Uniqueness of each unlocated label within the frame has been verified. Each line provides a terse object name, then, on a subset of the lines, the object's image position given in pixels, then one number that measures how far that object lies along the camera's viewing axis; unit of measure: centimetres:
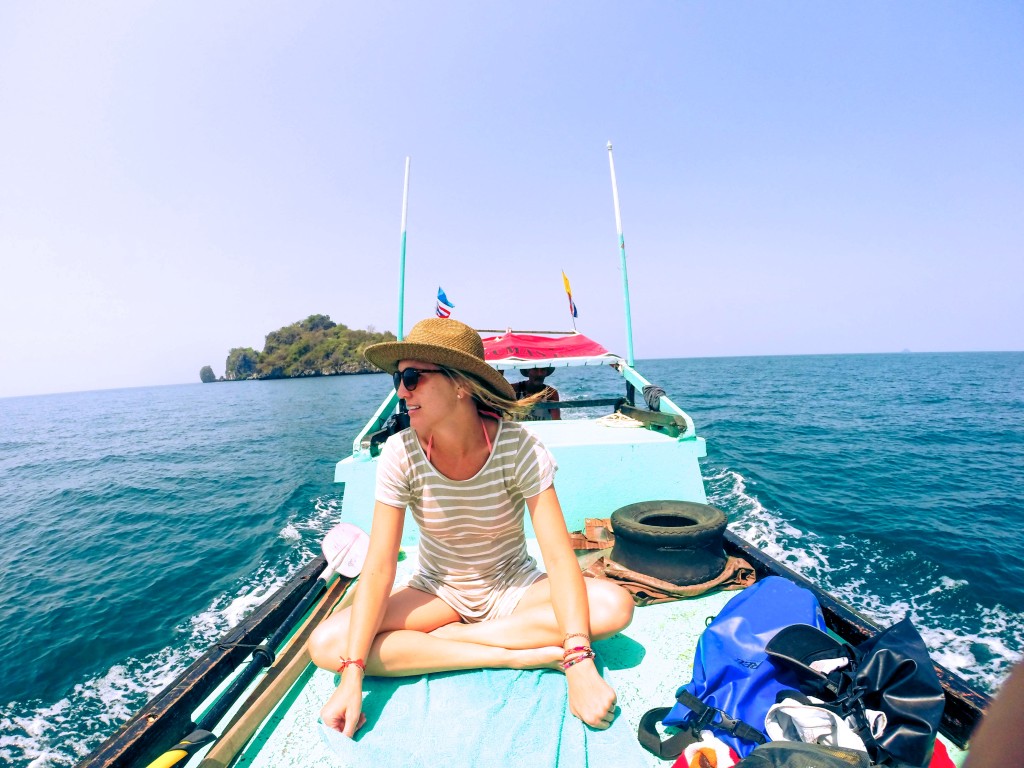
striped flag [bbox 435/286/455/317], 744
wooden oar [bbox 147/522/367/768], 182
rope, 602
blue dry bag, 190
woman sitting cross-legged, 206
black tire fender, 317
